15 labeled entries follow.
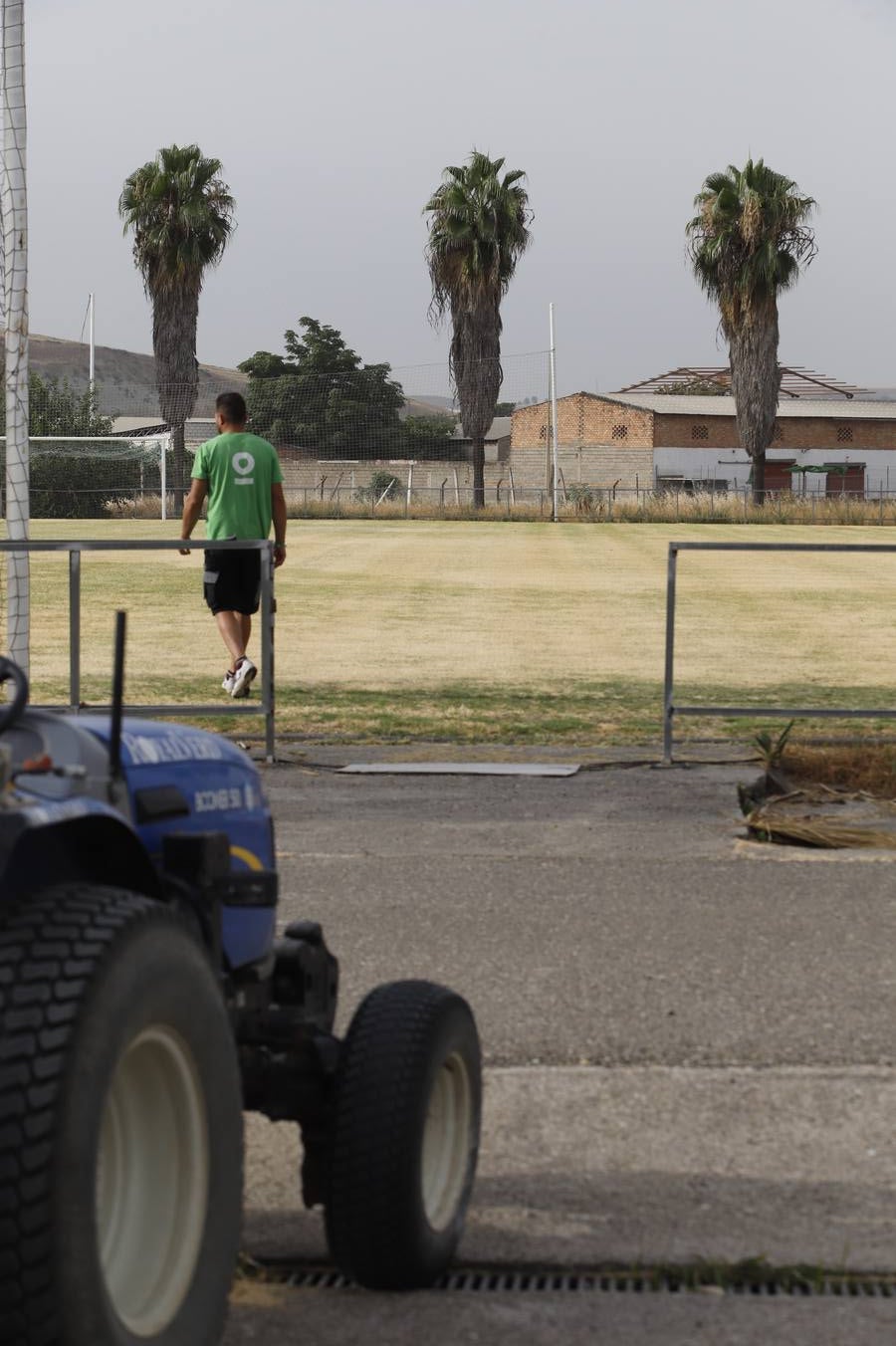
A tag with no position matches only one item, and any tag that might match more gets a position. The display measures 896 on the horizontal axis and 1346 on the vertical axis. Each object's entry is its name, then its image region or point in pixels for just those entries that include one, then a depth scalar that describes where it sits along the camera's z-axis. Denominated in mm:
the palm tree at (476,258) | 70062
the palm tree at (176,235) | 67625
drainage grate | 3504
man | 12453
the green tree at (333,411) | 86500
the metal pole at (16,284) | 11266
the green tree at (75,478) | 60219
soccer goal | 60469
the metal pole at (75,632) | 10578
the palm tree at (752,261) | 65000
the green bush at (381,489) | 69875
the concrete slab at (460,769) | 9867
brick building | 91625
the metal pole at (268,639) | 10320
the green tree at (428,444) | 85125
